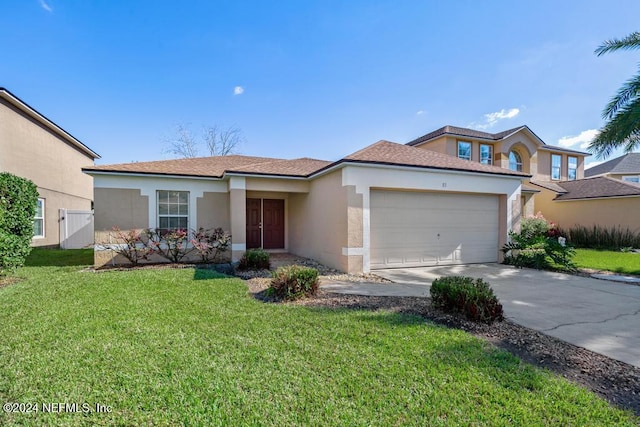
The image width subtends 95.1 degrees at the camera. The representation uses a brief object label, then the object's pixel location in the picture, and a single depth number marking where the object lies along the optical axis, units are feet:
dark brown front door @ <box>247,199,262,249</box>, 44.14
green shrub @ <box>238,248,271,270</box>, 30.55
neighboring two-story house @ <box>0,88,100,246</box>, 43.70
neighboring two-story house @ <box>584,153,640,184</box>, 95.41
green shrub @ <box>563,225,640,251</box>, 51.08
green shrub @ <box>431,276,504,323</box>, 15.23
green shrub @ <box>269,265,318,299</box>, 19.49
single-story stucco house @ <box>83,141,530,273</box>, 29.50
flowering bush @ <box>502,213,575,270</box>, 32.02
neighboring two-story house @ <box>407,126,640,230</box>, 55.93
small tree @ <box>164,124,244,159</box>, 96.58
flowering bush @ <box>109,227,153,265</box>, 32.71
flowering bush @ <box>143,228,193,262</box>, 33.88
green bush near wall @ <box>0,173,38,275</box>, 25.64
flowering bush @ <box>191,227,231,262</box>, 33.63
